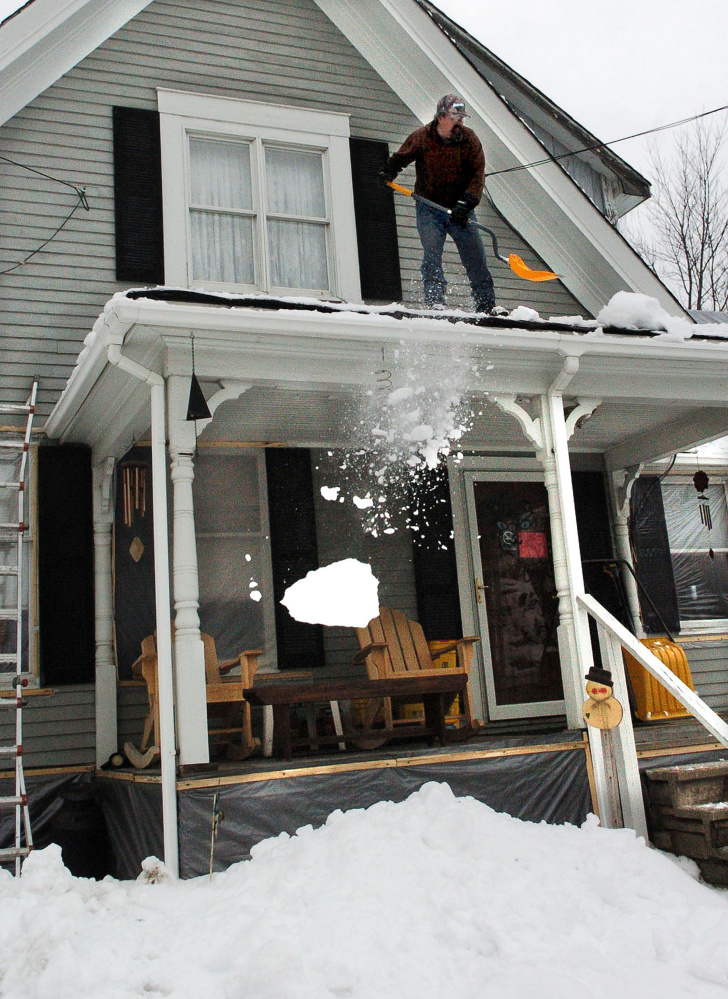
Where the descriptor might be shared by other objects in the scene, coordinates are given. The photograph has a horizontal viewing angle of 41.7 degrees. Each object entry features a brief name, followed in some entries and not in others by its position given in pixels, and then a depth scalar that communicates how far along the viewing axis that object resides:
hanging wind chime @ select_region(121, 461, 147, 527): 6.75
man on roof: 6.90
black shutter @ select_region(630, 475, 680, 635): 8.38
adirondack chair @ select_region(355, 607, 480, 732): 6.62
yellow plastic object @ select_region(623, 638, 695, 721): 7.57
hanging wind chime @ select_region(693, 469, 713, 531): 8.68
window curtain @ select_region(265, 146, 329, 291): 7.73
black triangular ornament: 5.11
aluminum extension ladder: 5.49
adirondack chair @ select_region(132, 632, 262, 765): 6.04
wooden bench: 5.47
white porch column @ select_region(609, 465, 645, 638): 8.25
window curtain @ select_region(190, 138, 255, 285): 7.51
